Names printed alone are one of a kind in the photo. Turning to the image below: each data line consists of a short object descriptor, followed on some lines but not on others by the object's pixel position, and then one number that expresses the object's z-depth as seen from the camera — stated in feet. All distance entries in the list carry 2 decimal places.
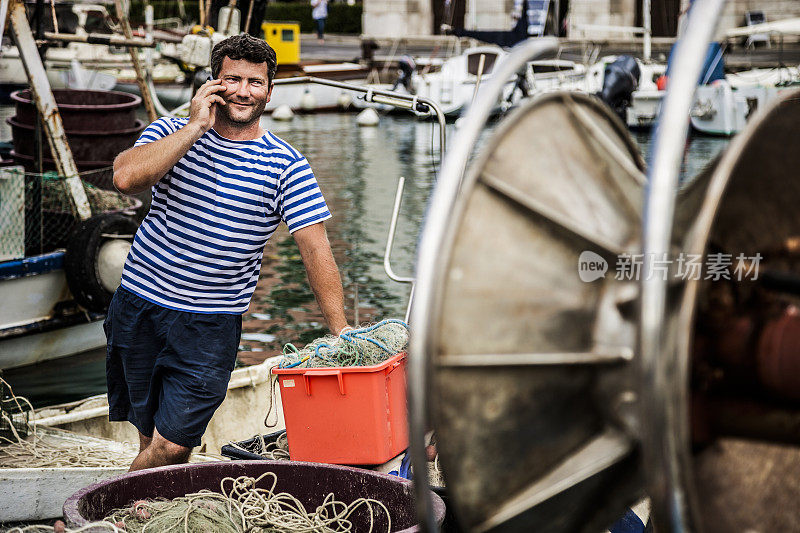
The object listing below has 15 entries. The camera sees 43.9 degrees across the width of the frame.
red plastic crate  12.53
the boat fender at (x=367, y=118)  77.46
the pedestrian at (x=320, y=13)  129.29
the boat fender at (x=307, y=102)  83.10
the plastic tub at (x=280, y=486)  11.05
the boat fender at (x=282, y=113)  76.54
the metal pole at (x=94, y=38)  25.82
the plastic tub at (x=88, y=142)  29.30
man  11.99
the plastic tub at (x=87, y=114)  29.03
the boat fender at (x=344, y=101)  85.68
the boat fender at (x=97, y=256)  24.91
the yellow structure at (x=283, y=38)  89.20
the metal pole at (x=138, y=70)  29.35
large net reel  6.15
